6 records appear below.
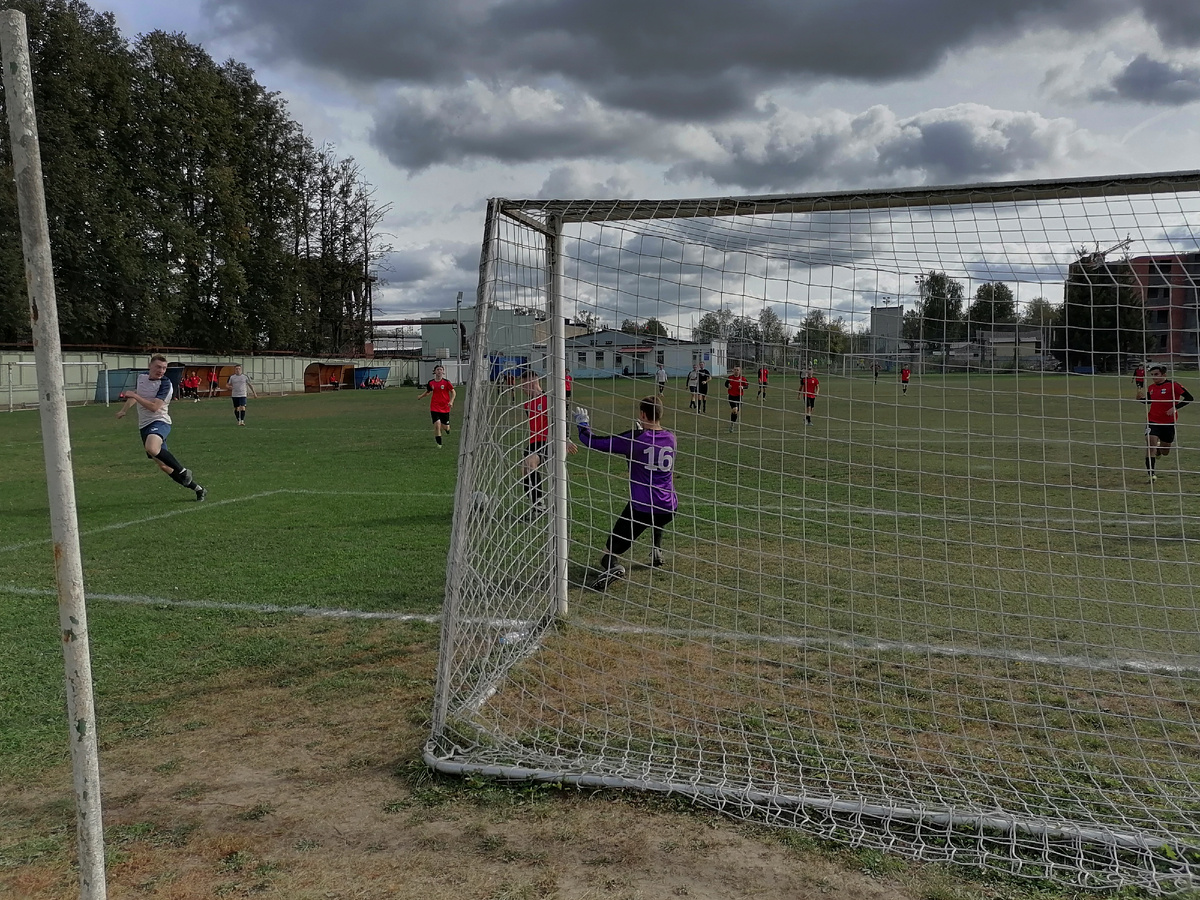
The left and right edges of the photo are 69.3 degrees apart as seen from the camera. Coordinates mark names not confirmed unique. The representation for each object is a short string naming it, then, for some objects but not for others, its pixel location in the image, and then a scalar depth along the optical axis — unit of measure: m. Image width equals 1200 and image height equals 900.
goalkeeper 6.41
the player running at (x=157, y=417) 10.51
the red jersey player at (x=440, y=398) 17.06
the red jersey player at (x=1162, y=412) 11.88
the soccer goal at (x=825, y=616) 3.54
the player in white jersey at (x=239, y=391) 22.59
